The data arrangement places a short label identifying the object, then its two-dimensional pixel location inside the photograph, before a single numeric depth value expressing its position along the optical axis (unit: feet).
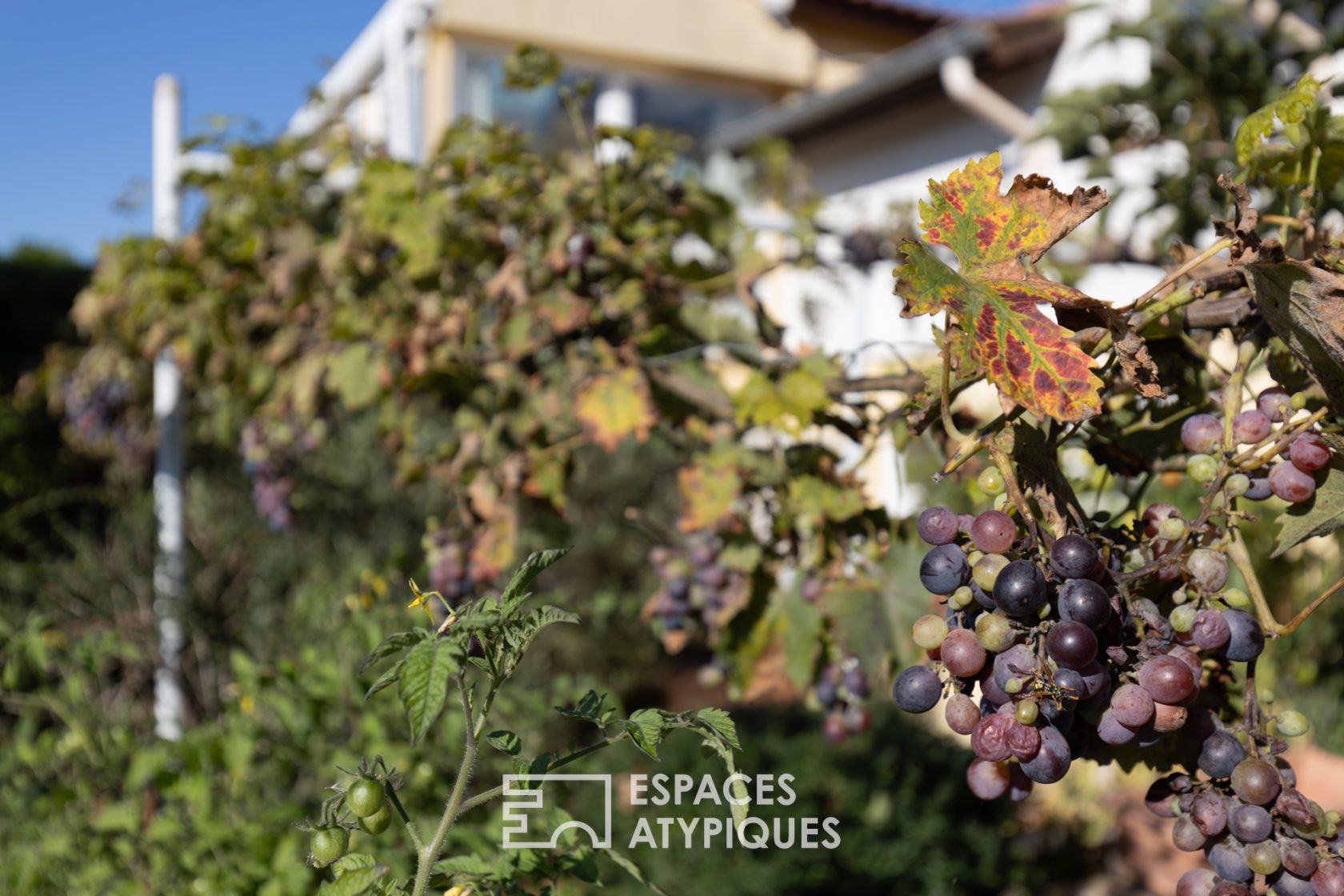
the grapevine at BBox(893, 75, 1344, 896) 2.17
